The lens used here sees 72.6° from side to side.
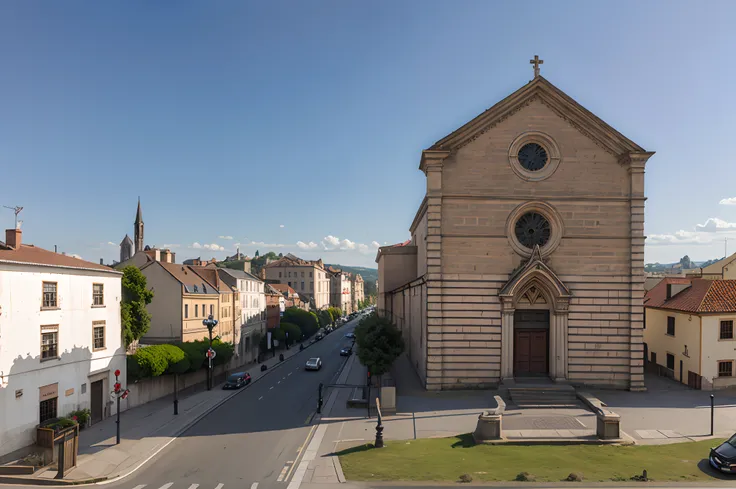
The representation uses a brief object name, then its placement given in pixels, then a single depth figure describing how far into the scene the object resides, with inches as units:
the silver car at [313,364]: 1930.4
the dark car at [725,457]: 633.6
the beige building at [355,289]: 7121.1
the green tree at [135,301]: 1280.8
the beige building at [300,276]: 4808.1
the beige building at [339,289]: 5821.9
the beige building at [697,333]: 1181.7
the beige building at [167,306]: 1694.1
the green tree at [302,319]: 3218.5
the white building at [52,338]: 848.9
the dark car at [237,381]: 1519.4
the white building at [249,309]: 2237.9
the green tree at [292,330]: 2888.8
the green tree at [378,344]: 1142.3
